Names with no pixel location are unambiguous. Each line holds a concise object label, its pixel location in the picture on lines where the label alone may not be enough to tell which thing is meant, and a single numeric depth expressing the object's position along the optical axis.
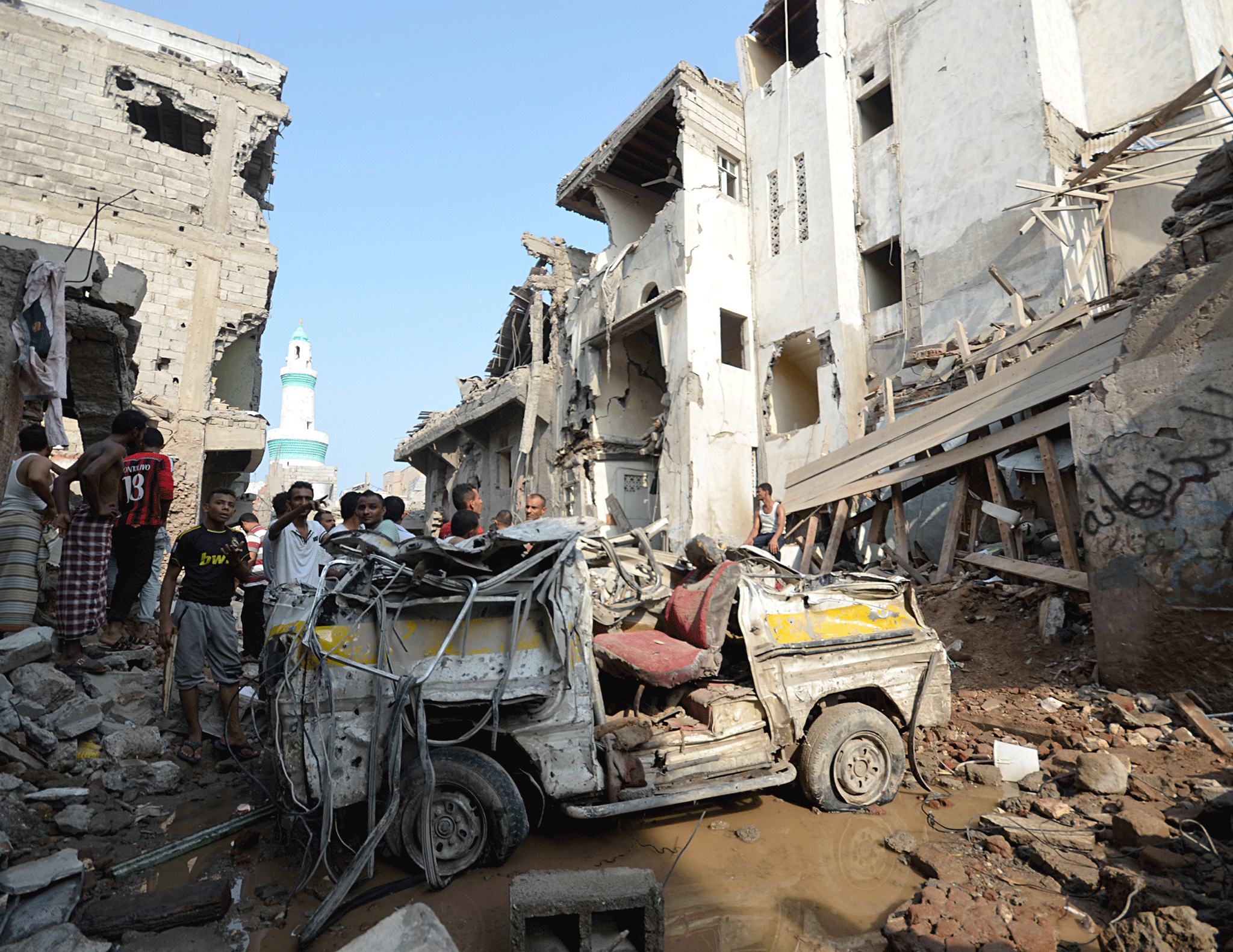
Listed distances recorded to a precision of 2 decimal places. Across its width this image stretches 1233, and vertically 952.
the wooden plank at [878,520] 9.46
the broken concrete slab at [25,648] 4.24
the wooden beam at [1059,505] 6.70
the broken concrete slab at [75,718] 4.21
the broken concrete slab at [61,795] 3.64
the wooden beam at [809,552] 10.20
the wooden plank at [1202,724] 4.41
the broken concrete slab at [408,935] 2.44
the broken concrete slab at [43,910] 2.62
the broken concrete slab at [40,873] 2.71
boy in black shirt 4.62
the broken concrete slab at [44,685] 4.24
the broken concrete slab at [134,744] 4.34
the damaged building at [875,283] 8.27
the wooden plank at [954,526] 8.26
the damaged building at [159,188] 13.23
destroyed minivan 3.35
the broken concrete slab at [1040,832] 3.53
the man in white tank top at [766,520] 9.03
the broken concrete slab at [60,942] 2.50
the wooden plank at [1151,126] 8.66
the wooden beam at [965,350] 9.26
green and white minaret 43.03
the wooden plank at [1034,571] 6.43
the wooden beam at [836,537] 9.77
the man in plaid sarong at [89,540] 4.93
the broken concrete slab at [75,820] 3.52
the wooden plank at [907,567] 8.61
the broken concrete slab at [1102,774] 4.05
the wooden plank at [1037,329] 8.18
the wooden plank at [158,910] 2.82
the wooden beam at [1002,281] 10.36
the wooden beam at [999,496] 7.56
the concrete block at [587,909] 2.58
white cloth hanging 4.66
